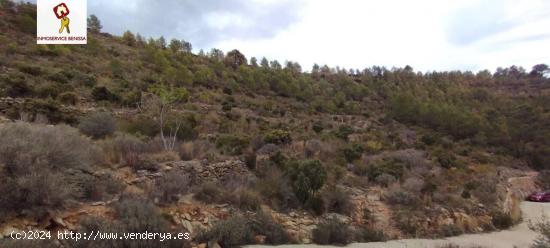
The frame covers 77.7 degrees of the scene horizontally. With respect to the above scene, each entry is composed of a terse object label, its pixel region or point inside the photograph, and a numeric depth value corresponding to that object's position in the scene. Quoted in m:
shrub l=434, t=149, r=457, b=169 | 22.89
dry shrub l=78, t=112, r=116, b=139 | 12.48
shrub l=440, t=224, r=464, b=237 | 11.65
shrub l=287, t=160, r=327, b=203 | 10.70
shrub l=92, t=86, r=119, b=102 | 19.31
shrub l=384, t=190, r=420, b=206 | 12.94
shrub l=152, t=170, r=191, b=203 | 8.03
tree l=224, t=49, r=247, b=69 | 49.20
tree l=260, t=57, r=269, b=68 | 54.08
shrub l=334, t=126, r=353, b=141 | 24.11
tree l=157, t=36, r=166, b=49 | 46.56
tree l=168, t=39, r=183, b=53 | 45.09
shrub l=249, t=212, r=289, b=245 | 7.86
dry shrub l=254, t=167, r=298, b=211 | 10.10
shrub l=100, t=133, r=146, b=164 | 9.53
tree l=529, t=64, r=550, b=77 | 84.56
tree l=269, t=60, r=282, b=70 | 54.06
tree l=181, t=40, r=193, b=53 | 52.65
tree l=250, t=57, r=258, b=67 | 54.98
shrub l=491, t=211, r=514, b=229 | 14.66
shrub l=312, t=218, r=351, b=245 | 8.55
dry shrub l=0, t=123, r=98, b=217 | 5.72
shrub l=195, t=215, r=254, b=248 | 6.77
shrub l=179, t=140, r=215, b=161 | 11.34
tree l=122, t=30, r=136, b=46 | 43.81
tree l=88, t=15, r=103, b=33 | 46.34
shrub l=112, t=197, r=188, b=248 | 5.69
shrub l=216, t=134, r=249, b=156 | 13.87
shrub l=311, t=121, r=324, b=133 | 25.98
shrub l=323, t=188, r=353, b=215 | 11.02
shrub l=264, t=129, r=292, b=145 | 17.34
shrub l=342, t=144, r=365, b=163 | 18.36
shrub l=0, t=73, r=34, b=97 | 15.78
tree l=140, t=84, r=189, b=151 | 13.16
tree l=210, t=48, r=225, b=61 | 50.95
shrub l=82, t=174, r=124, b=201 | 7.18
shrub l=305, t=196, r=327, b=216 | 10.36
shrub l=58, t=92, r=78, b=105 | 16.94
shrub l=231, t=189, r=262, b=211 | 9.06
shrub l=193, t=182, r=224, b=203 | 8.76
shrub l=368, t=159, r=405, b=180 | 15.75
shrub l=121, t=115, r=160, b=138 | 14.31
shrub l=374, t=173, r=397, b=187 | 15.06
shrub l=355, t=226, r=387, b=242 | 9.40
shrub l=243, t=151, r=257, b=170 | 12.70
